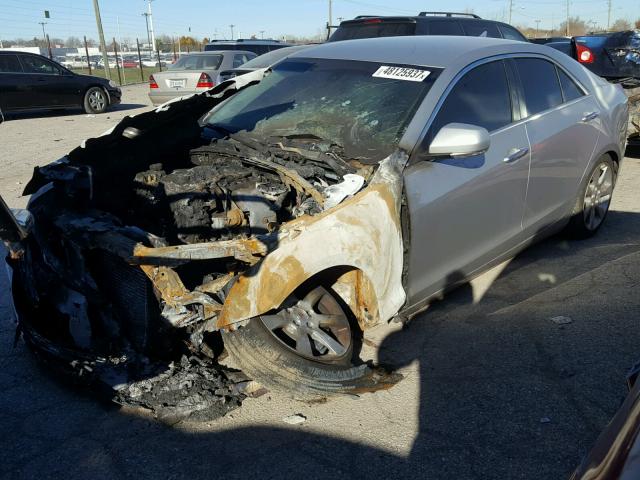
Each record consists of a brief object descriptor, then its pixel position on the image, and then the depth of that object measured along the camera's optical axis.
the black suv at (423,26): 8.91
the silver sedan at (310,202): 2.70
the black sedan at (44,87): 12.99
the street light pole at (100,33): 23.03
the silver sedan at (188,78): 12.42
